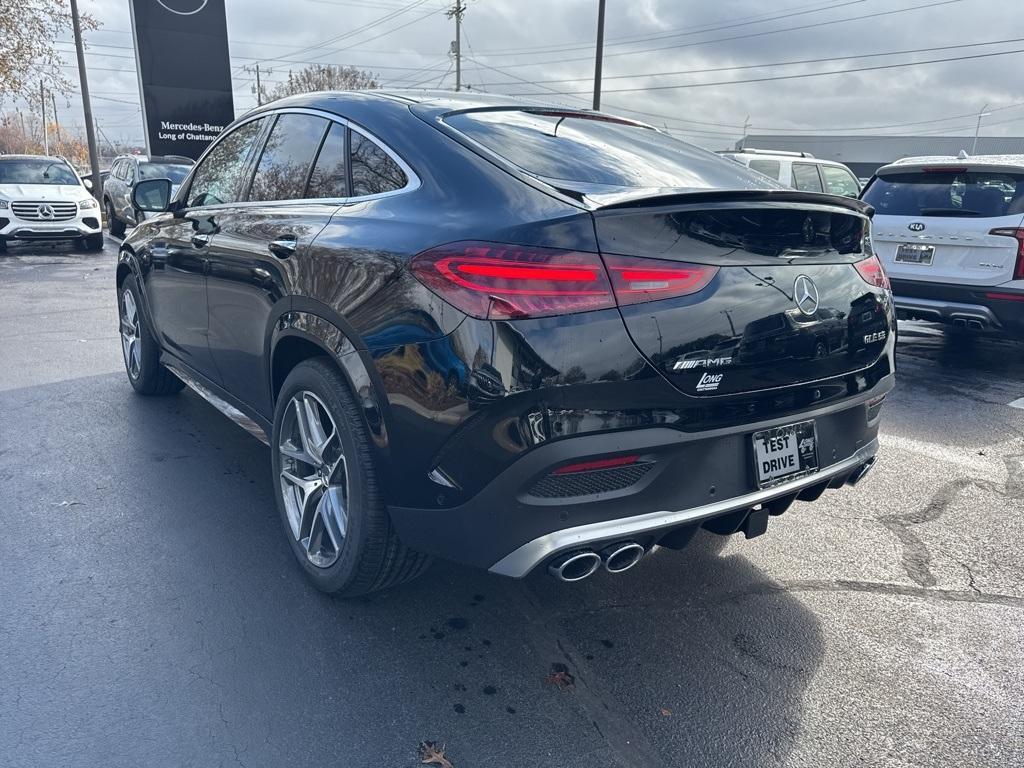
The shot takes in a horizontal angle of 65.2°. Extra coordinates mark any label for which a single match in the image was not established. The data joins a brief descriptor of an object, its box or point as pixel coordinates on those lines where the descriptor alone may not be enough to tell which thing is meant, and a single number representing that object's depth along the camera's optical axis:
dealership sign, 20.62
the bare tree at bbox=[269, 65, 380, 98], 48.38
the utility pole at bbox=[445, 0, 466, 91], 45.84
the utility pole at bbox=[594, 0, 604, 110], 24.43
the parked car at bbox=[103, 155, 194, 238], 15.88
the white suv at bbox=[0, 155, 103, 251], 13.78
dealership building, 66.81
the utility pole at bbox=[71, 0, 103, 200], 25.75
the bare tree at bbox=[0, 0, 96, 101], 24.19
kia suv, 6.20
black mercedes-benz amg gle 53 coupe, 2.22
